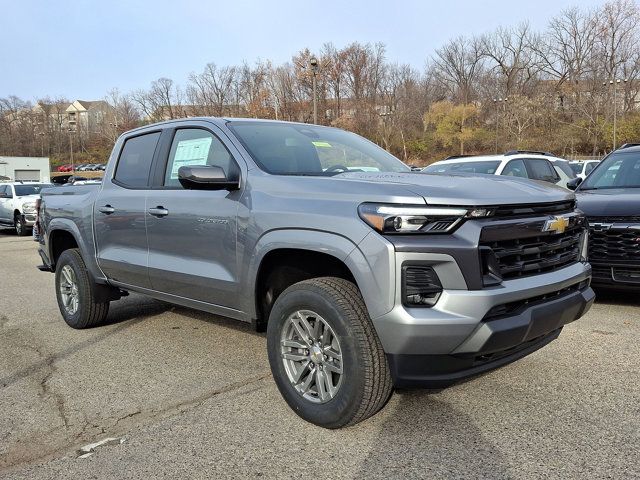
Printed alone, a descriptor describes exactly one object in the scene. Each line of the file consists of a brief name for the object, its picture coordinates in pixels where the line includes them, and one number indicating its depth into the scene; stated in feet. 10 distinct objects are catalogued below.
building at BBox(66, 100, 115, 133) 323.24
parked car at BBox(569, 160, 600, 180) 69.72
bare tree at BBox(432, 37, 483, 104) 203.41
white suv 31.76
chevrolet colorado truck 8.77
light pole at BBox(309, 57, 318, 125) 60.70
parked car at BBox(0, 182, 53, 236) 57.57
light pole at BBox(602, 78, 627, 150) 141.82
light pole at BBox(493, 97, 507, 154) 177.06
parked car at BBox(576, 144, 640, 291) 17.08
